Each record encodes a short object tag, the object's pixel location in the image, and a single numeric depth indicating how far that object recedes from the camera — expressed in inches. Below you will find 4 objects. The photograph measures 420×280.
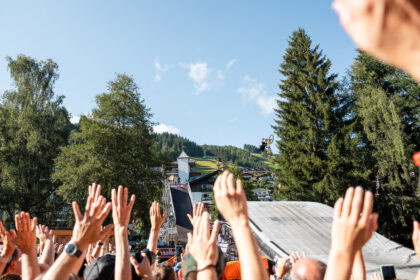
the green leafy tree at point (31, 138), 890.7
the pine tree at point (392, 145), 820.6
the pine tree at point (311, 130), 868.6
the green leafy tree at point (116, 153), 858.8
